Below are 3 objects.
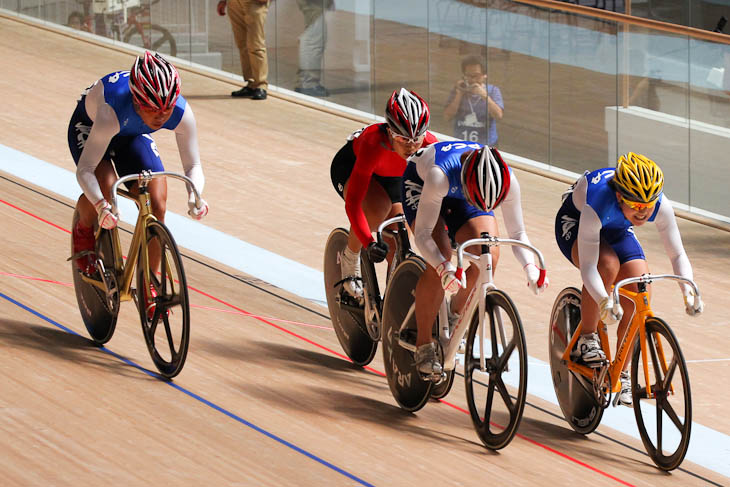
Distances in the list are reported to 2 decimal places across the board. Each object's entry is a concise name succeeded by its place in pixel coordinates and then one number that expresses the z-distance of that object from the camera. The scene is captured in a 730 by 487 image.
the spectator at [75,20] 27.13
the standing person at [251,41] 21.47
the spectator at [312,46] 21.75
